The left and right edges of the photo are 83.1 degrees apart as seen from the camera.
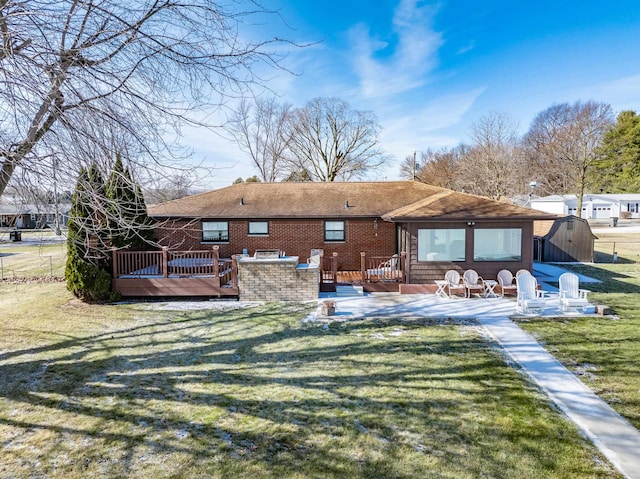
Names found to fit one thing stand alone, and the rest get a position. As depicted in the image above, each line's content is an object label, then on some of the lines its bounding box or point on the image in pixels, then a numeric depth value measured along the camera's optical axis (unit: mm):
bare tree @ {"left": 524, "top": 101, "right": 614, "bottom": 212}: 30875
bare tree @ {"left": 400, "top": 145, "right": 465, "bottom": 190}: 47284
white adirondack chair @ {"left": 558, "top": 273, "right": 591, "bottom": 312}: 9164
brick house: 11570
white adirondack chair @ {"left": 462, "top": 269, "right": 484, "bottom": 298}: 11008
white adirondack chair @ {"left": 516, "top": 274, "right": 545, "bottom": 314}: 9195
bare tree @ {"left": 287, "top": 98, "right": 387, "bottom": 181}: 34053
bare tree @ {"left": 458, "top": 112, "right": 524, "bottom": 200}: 27406
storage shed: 17609
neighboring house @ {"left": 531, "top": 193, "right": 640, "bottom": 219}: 45031
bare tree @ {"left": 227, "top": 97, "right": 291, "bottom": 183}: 34781
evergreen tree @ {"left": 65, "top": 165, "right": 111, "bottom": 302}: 10672
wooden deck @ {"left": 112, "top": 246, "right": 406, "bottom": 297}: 11359
